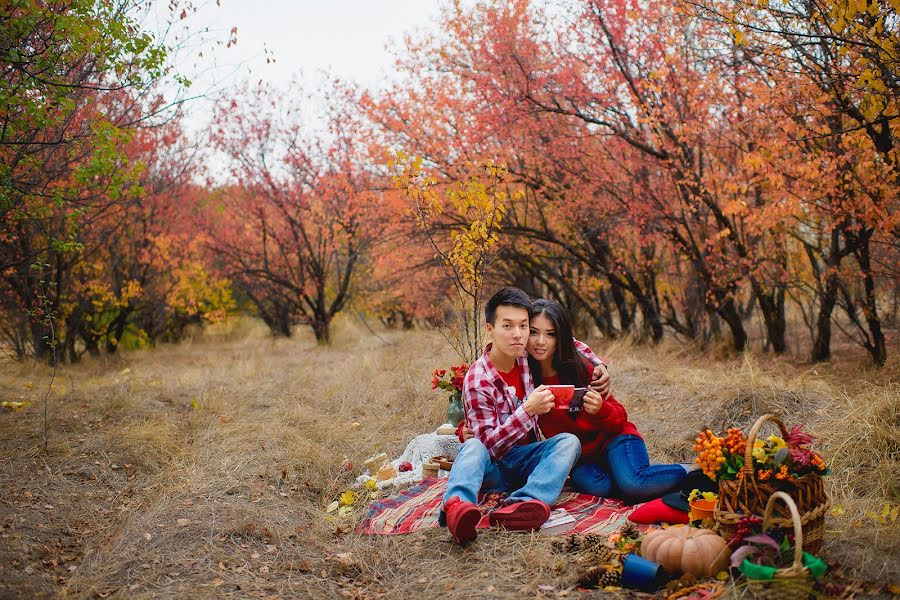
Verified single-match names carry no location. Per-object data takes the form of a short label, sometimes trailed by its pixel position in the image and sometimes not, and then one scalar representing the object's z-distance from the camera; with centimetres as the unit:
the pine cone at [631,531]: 321
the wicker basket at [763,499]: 269
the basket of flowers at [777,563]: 237
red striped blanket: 347
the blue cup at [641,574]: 273
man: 339
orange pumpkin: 271
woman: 377
